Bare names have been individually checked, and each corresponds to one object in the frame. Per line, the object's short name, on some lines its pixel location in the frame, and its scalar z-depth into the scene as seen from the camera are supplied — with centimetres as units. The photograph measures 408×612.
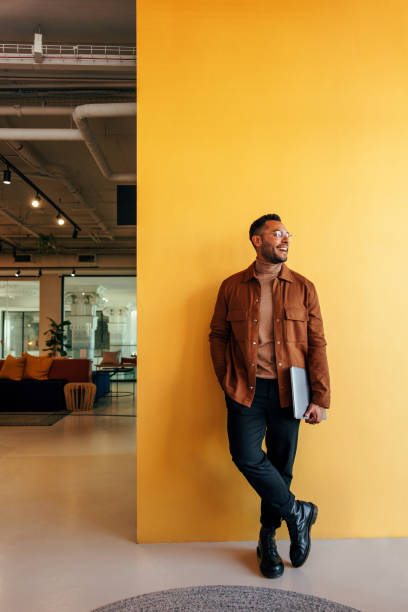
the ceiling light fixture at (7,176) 593
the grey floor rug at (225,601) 180
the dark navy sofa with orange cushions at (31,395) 727
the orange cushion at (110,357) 1072
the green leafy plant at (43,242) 836
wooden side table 721
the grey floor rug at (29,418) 616
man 215
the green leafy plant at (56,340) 1101
